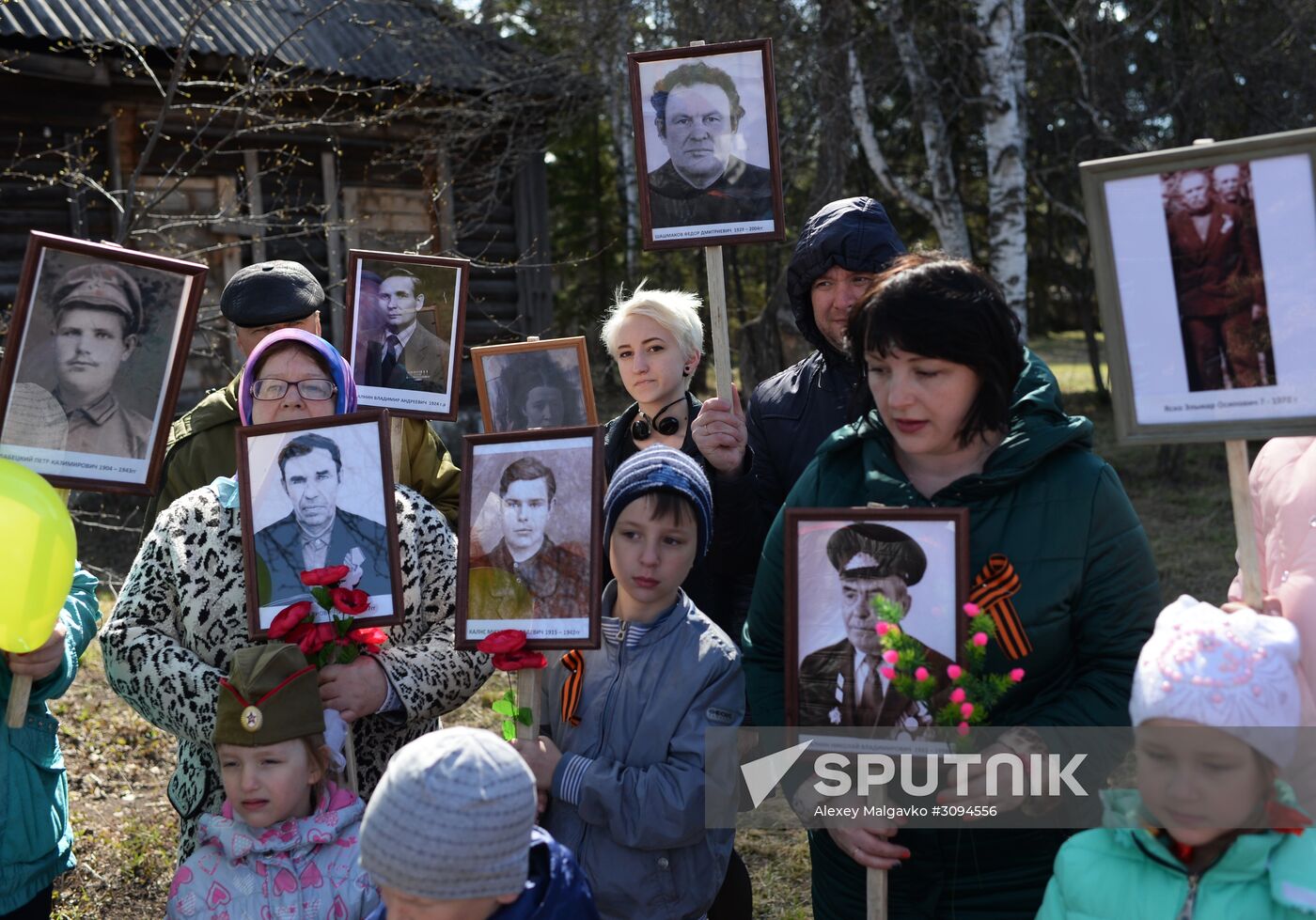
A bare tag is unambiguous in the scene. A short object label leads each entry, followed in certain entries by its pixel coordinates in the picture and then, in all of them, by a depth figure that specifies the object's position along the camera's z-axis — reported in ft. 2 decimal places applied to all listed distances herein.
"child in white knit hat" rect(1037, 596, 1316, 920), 6.30
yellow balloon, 8.10
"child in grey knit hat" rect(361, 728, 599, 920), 6.44
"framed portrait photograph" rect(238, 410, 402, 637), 8.80
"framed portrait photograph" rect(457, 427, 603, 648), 8.39
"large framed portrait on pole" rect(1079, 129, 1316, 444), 6.84
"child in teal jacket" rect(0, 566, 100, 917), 8.70
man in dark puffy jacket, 10.30
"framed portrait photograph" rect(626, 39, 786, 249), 10.46
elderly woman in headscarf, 8.86
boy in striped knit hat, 8.21
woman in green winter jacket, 7.29
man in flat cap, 11.57
